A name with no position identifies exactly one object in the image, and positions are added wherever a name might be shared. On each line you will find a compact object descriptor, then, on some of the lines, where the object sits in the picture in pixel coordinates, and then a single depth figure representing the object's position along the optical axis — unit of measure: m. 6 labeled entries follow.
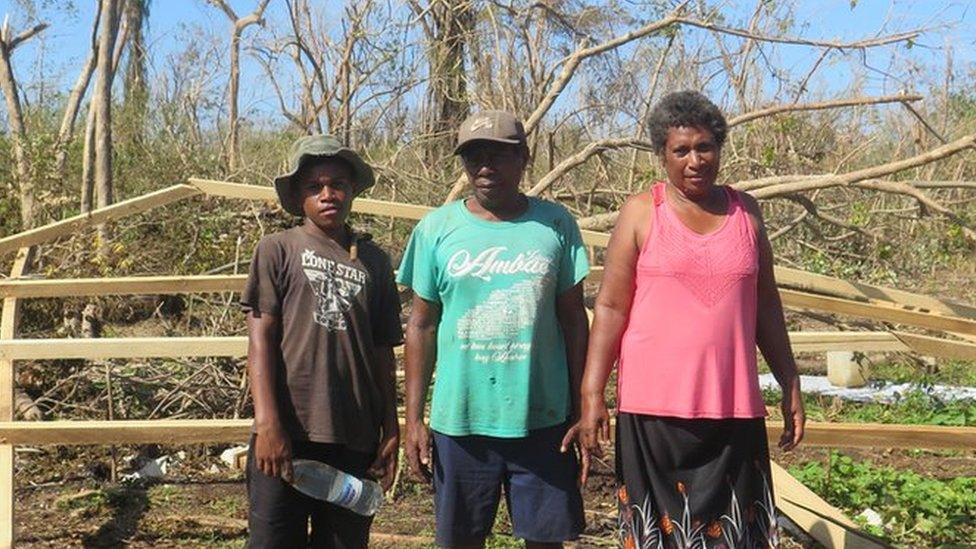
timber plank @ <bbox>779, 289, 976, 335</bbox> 4.27
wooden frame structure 3.48
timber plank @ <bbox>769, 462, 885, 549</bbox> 3.50
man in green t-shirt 2.62
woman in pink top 2.46
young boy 2.63
